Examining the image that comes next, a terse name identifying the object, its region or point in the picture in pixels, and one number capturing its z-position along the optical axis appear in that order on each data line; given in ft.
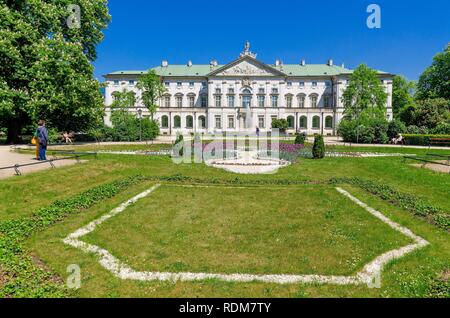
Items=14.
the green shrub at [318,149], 66.32
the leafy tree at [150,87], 173.58
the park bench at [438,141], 101.56
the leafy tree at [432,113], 128.57
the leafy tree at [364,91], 155.94
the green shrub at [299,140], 94.81
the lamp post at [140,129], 116.98
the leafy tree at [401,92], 226.99
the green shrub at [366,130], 112.78
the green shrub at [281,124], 190.41
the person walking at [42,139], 43.27
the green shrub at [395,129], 112.16
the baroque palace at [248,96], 209.97
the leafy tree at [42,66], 71.20
